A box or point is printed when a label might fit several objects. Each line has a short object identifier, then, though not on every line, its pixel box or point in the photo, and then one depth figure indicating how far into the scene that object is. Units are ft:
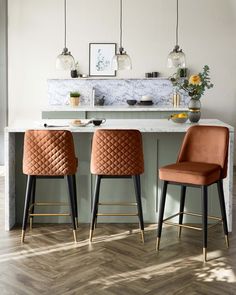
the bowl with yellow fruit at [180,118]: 17.44
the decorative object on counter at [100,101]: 28.36
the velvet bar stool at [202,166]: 14.08
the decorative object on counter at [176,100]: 28.04
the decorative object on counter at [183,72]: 27.91
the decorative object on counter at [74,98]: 27.81
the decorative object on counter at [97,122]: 16.85
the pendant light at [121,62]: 18.76
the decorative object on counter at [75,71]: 28.32
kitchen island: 17.21
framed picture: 28.40
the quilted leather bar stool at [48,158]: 15.39
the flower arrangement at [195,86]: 17.29
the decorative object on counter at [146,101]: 28.04
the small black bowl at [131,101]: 27.91
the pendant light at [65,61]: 19.06
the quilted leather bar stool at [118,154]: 15.26
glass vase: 17.58
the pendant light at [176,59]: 19.31
